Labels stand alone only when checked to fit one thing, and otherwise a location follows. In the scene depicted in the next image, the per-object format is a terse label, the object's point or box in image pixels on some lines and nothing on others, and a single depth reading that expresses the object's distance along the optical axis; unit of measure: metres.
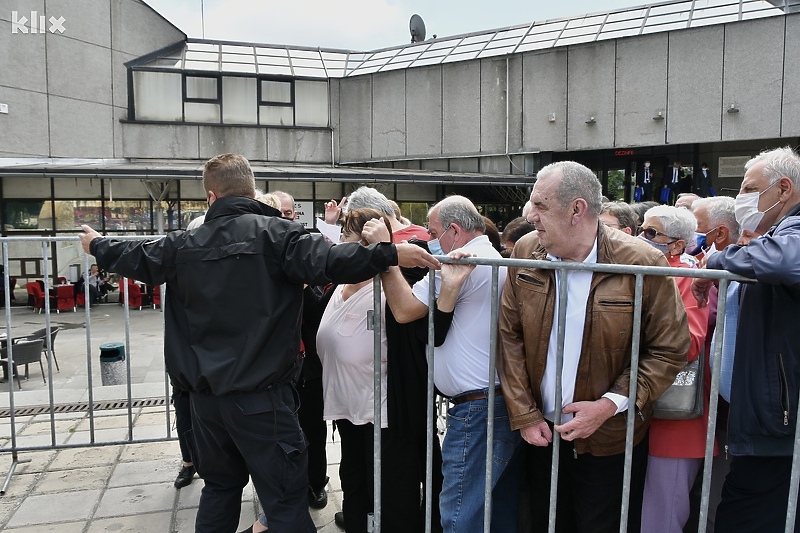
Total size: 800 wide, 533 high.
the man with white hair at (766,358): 2.12
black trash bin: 7.27
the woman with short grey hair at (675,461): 2.47
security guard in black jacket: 2.57
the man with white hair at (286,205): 4.80
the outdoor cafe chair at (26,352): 7.98
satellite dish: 26.58
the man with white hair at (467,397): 2.64
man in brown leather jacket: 2.29
